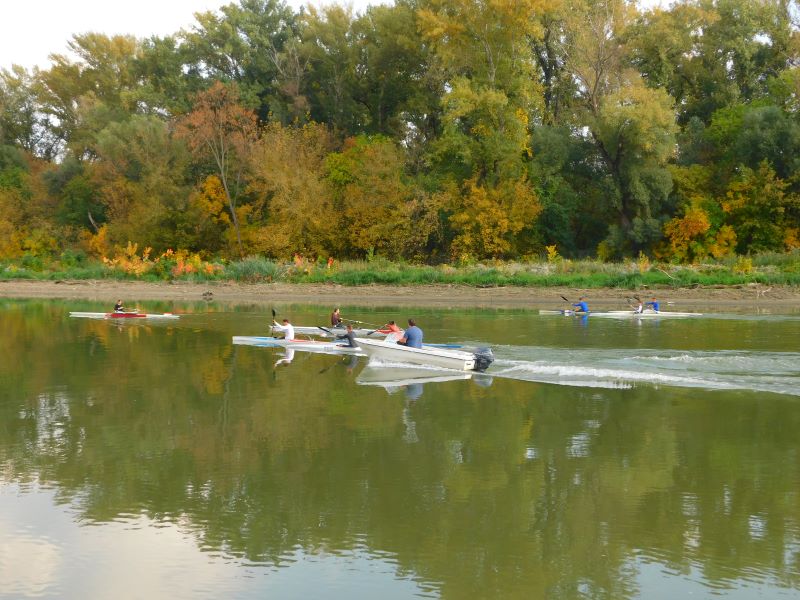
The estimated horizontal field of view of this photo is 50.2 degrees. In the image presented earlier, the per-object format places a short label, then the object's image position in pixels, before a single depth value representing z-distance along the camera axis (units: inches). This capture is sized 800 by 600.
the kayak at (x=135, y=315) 1534.2
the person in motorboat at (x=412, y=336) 958.4
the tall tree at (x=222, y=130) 2508.6
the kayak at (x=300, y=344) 1132.5
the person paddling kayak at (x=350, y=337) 1102.4
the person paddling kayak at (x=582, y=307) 1529.3
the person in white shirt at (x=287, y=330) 1170.6
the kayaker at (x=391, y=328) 1061.0
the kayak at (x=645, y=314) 1494.8
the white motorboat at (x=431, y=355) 919.7
